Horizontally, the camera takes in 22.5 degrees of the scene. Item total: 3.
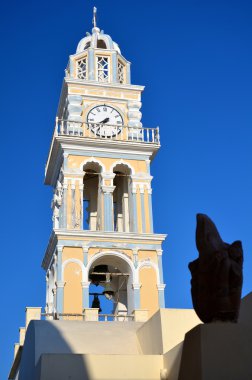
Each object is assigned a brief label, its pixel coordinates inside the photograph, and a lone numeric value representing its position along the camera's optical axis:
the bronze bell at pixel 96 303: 26.67
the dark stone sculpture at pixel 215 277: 11.18
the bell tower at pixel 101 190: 26.55
